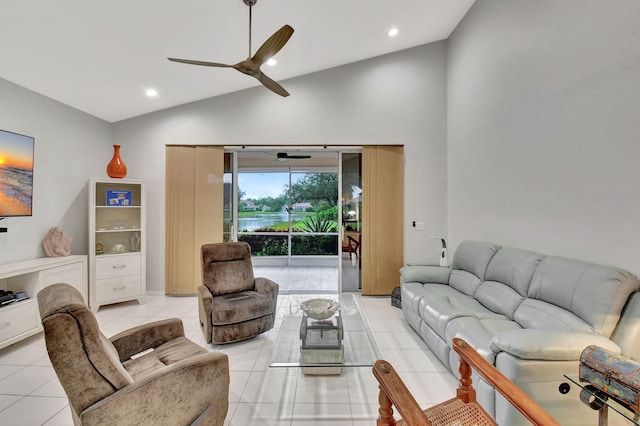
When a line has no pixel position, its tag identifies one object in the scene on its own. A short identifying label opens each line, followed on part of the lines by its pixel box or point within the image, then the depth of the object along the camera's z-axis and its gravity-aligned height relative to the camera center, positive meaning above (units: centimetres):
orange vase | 386 +69
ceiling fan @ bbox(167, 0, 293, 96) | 200 +130
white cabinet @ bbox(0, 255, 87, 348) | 258 -75
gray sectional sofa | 149 -74
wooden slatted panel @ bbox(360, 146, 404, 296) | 429 +0
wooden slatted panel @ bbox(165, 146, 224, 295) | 427 +8
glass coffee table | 202 -106
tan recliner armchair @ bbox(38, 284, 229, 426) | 111 -80
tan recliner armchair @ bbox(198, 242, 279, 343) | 267 -90
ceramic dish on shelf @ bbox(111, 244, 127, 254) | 389 -50
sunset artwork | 281 +44
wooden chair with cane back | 99 -73
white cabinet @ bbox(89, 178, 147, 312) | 364 -39
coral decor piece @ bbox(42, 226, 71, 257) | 327 -36
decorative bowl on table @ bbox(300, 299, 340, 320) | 233 -83
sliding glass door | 645 -7
